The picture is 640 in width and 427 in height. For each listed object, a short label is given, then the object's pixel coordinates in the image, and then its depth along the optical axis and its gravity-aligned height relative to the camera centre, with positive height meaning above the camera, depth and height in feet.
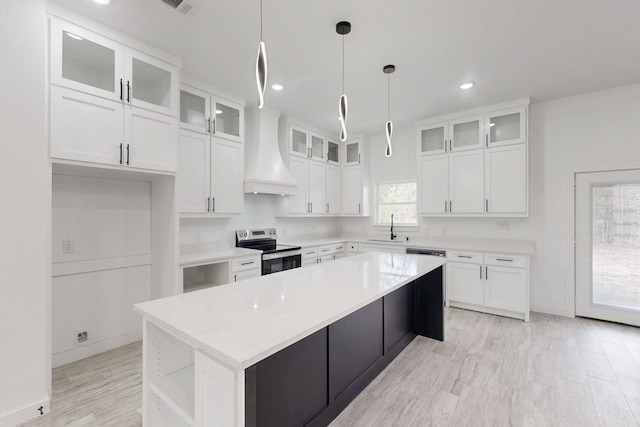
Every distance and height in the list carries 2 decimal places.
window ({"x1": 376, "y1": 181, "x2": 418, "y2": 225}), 17.29 +0.69
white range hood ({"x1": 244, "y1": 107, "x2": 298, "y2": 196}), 12.90 +2.73
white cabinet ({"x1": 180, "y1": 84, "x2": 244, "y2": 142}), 10.69 +4.02
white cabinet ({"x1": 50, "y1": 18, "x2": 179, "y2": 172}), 7.06 +3.10
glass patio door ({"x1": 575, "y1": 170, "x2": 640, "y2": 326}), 11.40 -1.34
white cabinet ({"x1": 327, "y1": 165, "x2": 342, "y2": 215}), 17.74 +1.53
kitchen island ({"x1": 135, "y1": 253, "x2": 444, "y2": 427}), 3.57 -2.18
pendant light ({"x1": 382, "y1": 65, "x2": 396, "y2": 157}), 8.80 +4.98
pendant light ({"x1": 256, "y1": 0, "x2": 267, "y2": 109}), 5.25 +2.72
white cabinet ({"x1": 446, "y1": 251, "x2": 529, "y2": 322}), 12.15 -3.12
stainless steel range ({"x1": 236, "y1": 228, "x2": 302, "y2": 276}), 12.44 -1.64
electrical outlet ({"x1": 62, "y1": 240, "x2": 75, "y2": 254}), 8.66 -0.99
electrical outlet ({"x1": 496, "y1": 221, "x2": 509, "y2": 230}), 13.98 -0.57
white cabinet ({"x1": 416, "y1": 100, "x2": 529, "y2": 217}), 12.74 +2.45
